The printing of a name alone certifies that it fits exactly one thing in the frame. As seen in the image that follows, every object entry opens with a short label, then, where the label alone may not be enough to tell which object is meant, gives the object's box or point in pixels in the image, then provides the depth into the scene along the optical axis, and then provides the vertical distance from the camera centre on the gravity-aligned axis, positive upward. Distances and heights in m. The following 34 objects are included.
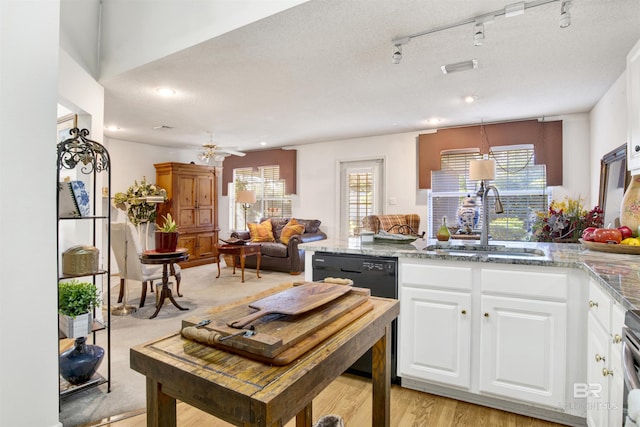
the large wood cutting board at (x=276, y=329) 0.77 -0.31
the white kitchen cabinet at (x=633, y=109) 2.00 +0.62
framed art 3.23 +0.82
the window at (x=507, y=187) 4.89 +0.35
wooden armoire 6.49 +0.08
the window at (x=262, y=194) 7.38 +0.34
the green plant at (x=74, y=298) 2.03 -0.54
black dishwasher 2.27 -0.44
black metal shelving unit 2.02 +0.27
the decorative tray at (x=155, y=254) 3.65 -0.48
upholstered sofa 6.00 -0.73
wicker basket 2.04 -0.31
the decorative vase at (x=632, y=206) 2.16 +0.03
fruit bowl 1.96 -0.22
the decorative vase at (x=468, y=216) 4.76 -0.08
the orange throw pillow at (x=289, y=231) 6.25 -0.39
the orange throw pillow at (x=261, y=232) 6.62 -0.44
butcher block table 0.66 -0.36
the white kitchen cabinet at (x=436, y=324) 2.06 -0.70
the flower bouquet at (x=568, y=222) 3.22 -0.11
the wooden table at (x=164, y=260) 3.65 -0.55
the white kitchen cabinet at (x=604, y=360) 1.26 -0.62
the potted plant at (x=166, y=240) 3.77 -0.34
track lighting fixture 1.98 +1.22
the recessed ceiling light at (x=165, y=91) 3.55 +1.25
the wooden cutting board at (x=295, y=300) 0.93 -0.28
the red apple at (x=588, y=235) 2.21 -0.15
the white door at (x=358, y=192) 6.20 +0.33
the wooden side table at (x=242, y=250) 5.55 -0.68
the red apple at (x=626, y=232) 2.12 -0.13
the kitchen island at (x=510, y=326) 1.79 -0.66
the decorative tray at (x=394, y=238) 2.62 -0.22
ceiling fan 5.16 +0.91
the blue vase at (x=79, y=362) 2.13 -0.97
